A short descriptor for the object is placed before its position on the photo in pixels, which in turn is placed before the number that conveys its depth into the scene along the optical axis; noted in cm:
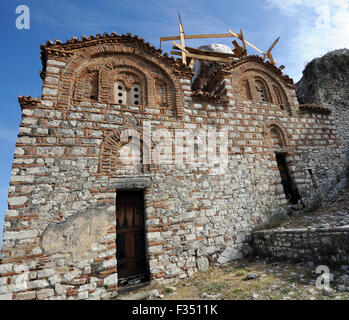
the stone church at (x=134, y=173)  388
